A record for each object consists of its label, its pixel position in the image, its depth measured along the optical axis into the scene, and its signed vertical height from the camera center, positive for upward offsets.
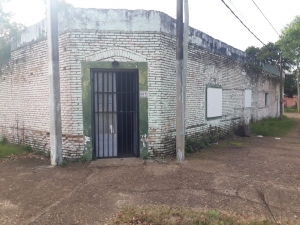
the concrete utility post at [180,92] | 5.78 +0.22
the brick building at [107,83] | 5.87 +0.49
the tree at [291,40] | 14.60 +3.77
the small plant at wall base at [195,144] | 7.03 -1.32
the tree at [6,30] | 7.99 +2.57
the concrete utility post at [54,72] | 5.45 +0.67
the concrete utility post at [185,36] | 6.03 +1.62
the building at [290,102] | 36.43 -0.21
